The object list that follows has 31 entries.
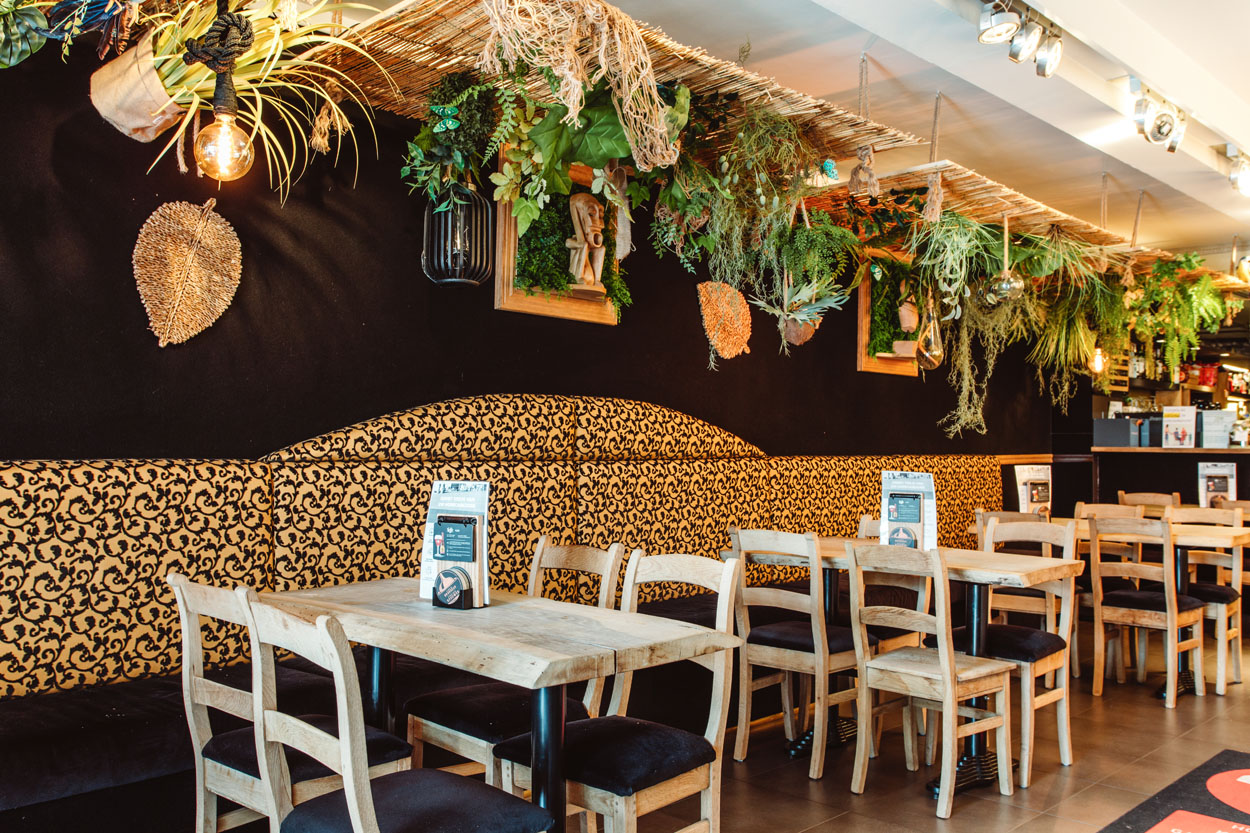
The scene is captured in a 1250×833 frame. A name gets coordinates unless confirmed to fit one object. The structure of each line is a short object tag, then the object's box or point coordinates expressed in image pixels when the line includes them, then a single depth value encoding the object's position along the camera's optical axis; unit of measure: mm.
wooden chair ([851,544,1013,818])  3428
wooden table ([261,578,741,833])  2014
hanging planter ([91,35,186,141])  3109
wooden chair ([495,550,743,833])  2248
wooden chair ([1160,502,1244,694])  5242
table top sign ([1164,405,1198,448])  8359
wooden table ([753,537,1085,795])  3631
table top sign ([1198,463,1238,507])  8055
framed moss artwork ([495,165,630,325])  4559
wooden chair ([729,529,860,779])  3820
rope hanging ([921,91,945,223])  5021
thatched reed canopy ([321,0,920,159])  3184
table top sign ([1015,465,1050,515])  8586
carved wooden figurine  4668
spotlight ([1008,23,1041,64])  4066
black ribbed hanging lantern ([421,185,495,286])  4141
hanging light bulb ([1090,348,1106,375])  8406
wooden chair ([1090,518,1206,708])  4922
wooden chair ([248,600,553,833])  1751
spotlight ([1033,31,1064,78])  4242
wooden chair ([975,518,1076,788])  3719
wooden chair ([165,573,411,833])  2211
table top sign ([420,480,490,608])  2617
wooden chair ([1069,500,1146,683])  5449
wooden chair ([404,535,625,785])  2623
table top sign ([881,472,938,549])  3988
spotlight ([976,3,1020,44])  3881
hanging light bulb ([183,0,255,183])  2922
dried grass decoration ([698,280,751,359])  5762
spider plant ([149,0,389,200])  3072
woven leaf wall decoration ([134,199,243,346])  3441
